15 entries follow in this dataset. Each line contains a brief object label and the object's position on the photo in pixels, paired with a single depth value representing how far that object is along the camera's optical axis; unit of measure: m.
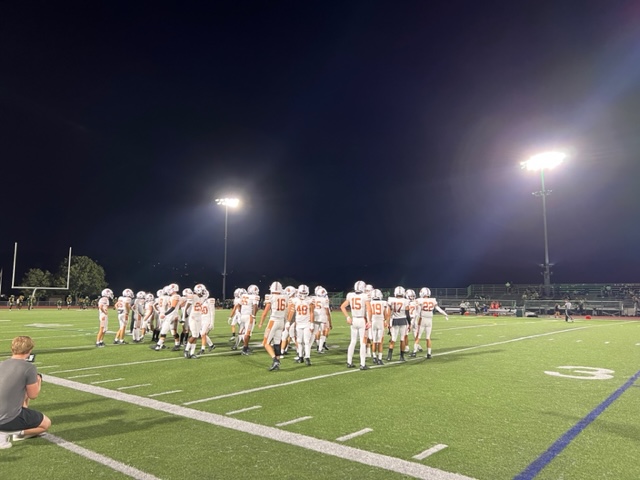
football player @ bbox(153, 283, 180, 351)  12.54
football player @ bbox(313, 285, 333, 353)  12.55
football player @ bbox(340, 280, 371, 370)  10.23
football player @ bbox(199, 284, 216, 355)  12.12
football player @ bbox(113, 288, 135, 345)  14.85
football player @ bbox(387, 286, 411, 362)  11.88
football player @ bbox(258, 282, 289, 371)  10.20
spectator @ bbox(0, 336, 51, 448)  4.70
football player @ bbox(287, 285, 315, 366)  10.86
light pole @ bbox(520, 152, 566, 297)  42.41
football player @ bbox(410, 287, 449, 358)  12.35
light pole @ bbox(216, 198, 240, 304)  50.72
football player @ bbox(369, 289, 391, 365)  11.11
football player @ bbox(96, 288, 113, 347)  14.29
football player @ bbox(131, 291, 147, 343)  15.84
